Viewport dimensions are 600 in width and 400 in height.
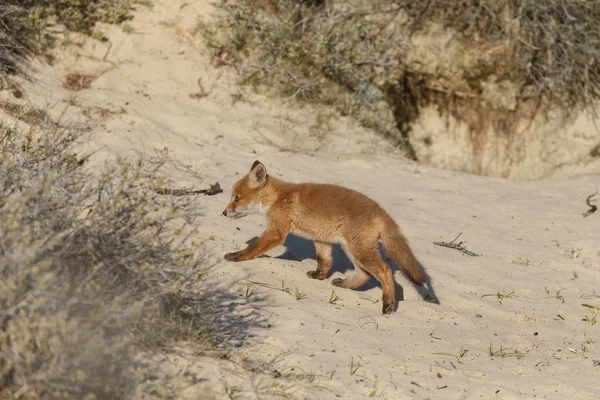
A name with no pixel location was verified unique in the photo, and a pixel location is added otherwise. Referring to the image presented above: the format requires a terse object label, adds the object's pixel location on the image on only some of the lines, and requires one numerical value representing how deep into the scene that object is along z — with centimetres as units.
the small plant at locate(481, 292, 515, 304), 1285
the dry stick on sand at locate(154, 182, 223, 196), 1493
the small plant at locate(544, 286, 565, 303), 1305
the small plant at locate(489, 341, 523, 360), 1033
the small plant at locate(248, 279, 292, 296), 1152
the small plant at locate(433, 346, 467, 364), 996
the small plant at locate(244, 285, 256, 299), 1098
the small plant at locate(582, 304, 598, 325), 1205
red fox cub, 1193
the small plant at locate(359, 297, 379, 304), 1233
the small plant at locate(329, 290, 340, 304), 1175
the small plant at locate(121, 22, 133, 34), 1928
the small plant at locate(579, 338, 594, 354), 1082
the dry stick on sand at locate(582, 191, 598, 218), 1723
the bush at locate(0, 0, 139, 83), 1745
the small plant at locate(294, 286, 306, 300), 1142
